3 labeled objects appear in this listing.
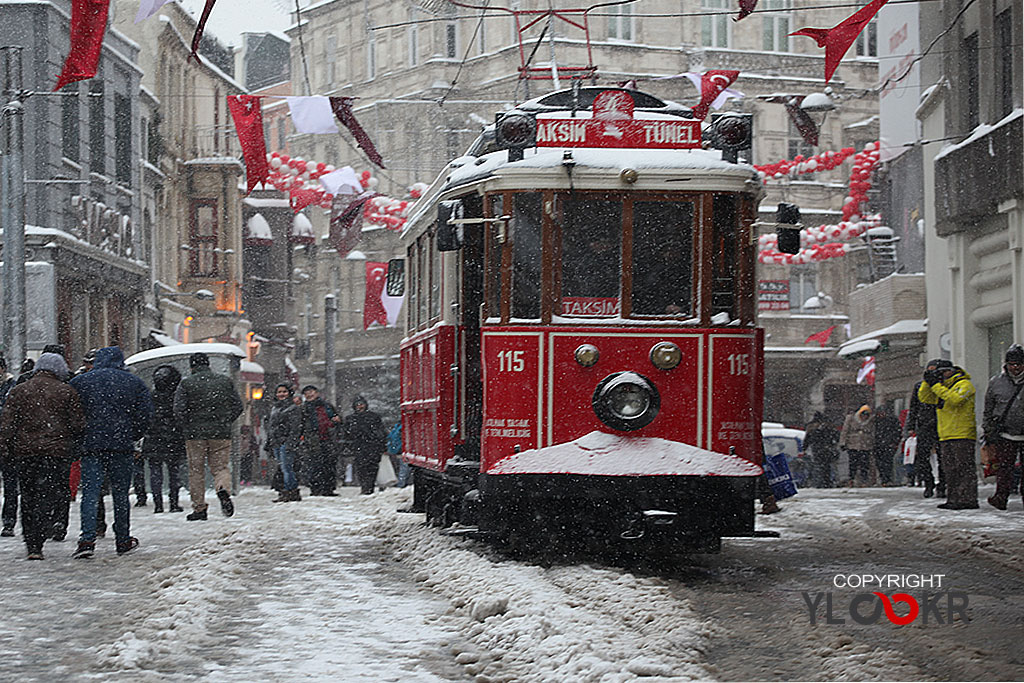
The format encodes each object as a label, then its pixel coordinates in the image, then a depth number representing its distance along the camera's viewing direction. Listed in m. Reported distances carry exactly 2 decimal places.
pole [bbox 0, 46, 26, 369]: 26.00
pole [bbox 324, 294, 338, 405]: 50.72
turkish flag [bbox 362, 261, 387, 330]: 43.12
